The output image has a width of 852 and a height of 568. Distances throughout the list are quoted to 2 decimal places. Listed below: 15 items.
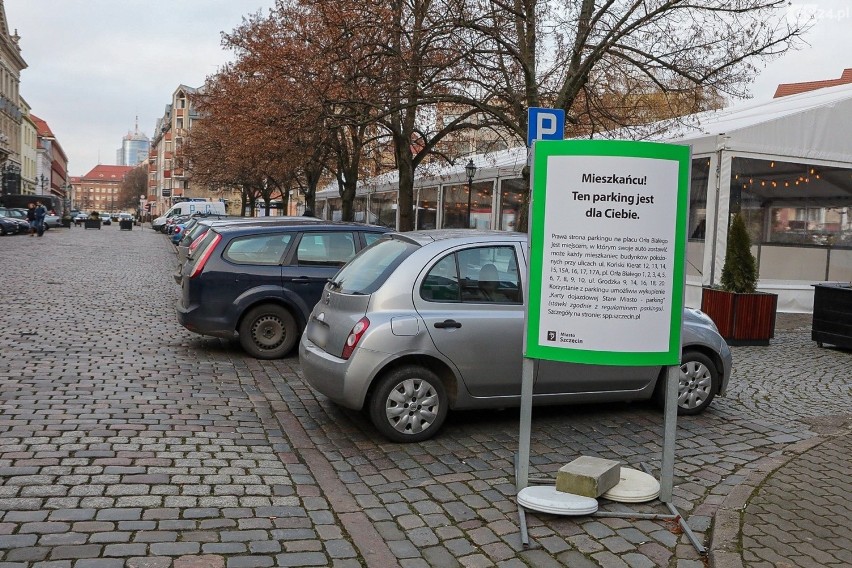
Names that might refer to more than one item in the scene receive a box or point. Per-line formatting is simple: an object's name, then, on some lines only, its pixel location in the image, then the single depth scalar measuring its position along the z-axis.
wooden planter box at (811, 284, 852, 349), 11.64
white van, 57.36
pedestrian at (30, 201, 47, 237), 45.01
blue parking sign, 8.59
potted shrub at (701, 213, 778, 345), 12.12
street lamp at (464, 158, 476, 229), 22.94
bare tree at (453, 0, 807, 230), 14.68
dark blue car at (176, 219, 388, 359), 9.80
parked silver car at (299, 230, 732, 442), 6.31
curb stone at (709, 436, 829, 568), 4.30
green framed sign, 4.91
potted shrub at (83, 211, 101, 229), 70.81
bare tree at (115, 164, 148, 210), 146.62
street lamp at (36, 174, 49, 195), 109.80
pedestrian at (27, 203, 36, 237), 46.61
